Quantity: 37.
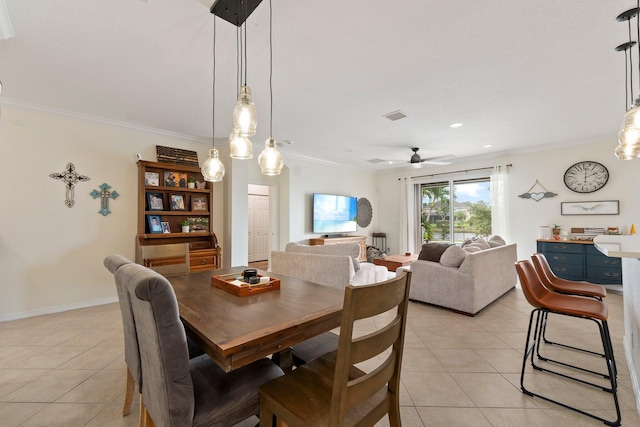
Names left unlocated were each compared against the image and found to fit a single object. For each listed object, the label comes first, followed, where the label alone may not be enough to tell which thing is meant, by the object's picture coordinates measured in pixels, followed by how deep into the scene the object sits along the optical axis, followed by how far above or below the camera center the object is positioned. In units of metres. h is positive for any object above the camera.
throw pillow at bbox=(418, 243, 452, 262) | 3.72 -0.50
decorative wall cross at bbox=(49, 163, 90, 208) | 3.47 +0.50
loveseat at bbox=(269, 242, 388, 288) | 3.31 -0.64
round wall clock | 4.57 +0.68
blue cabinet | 4.11 -0.77
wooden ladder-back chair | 0.91 -0.68
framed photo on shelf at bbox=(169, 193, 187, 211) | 4.18 +0.23
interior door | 7.44 -0.30
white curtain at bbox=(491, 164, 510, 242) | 5.52 +0.28
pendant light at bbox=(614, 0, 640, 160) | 1.74 +0.63
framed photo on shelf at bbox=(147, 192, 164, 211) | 3.99 +0.23
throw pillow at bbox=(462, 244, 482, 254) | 3.68 -0.47
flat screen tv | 6.33 +0.07
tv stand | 6.14 -0.58
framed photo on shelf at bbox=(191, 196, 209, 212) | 4.44 +0.23
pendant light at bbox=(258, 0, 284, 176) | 2.03 +0.44
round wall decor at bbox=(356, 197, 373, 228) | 7.43 +0.11
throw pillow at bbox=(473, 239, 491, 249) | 4.03 -0.44
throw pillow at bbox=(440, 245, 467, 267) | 3.40 -0.52
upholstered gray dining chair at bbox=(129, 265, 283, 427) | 0.98 -0.66
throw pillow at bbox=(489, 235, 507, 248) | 4.30 -0.44
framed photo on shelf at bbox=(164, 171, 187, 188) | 4.15 +0.60
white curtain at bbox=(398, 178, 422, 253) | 7.05 -0.06
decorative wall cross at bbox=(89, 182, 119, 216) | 3.69 +0.29
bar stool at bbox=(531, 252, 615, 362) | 2.15 -0.60
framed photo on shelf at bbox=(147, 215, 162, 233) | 3.94 -0.11
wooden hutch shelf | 3.85 +0.11
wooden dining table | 1.05 -0.48
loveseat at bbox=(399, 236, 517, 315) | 3.28 -0.82
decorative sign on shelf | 4.14 +0.98
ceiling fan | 4.84 +1.00
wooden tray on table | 1.63 -0.45
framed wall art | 4.45 +0.13
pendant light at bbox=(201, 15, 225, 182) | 2.39 +0.44
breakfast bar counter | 1.47 -0.62
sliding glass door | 6.09 +0.14
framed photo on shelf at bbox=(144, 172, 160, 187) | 3.93 +0.57
